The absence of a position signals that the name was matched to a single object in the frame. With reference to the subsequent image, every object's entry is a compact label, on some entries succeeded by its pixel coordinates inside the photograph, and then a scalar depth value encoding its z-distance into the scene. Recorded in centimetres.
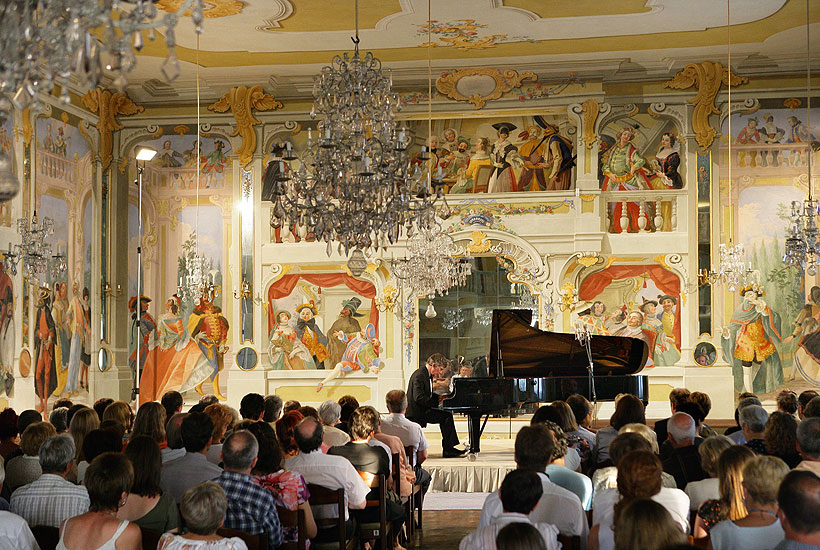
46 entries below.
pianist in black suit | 1202
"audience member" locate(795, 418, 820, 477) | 543
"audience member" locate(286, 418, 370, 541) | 600
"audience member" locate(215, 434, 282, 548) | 492
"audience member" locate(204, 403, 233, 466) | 663
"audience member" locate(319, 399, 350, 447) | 720
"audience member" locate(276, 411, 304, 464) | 635
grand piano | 1114
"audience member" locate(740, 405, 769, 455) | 665
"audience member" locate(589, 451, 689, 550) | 441
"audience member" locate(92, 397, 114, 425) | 857
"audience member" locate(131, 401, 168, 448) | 689
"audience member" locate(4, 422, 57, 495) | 603
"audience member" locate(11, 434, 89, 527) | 508
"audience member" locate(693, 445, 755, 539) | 442
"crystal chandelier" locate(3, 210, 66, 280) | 1141
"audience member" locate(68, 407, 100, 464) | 673
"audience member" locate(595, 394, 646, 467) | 703
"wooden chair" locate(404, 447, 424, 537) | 823
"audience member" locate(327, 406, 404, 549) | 654
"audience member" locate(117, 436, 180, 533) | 485
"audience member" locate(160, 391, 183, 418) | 857
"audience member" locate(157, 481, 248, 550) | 400
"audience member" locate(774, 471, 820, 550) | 372
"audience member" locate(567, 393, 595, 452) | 760
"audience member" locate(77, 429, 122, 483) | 584
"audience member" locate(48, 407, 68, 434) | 786
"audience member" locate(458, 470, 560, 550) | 408
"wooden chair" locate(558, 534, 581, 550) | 457
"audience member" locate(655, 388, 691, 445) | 794
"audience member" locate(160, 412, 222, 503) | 569
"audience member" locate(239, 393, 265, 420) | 813
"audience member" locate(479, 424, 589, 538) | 455
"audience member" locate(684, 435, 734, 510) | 518
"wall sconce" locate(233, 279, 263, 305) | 1577
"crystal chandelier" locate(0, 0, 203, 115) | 359
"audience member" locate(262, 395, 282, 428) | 821
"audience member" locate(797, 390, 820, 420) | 868
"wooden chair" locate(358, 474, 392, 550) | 646
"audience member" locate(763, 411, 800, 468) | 600
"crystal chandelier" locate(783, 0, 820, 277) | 1174
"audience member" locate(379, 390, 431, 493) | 870
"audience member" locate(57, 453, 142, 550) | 423
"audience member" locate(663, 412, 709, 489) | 616
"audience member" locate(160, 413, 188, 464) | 629
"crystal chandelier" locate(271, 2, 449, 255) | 881
